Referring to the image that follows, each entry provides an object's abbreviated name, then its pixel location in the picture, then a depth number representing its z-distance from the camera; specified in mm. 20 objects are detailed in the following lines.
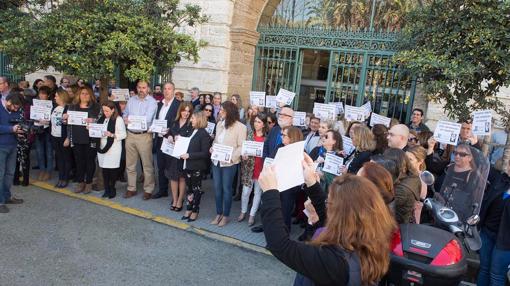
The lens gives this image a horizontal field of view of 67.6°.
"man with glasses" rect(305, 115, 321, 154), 5898
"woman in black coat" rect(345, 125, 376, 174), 4634
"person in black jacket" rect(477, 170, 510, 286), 3693
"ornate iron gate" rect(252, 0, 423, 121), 8703
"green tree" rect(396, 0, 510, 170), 3992
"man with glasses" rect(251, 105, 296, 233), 5438
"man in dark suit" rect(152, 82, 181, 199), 6695
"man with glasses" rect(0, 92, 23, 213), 5660
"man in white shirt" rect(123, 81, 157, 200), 6566
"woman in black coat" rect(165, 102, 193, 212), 6067
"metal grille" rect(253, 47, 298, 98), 9922
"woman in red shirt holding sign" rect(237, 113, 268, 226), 5703
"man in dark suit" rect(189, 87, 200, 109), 9384
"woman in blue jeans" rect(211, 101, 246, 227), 5605
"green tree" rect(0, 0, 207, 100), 5836
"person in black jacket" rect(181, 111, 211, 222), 5648
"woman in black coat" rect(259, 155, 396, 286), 1783
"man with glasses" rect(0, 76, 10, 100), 7393
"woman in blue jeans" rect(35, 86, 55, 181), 7398
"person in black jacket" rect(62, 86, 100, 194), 6555
